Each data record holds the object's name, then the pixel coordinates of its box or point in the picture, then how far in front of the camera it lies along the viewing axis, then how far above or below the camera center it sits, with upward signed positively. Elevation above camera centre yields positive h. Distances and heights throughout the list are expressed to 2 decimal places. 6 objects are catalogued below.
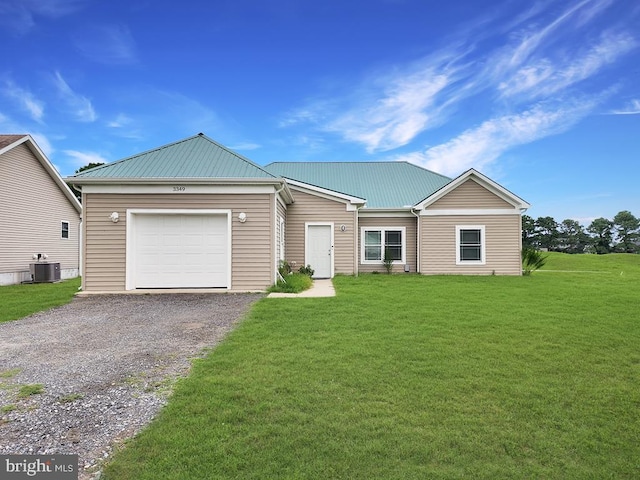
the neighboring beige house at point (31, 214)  15.19 +1.62
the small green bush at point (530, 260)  16.60 -0.43
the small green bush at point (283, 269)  12.51 -0.65
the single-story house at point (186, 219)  10.77 +0.91
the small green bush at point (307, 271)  14.83 -0.84
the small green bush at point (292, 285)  10.60 -1.04
